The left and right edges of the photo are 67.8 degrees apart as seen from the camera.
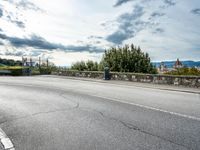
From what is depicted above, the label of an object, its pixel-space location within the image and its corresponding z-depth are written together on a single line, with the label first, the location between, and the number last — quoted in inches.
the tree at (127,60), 890.6
